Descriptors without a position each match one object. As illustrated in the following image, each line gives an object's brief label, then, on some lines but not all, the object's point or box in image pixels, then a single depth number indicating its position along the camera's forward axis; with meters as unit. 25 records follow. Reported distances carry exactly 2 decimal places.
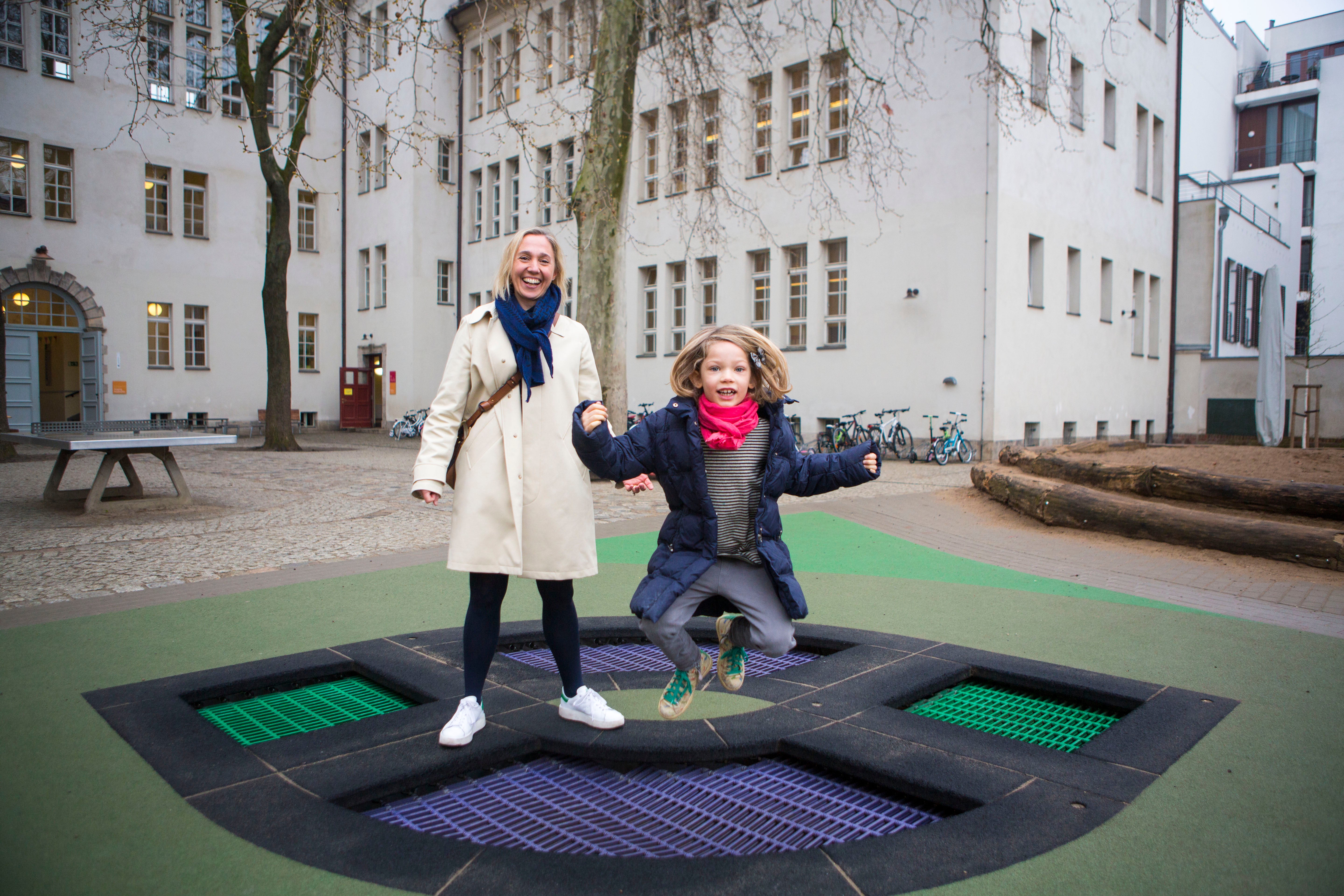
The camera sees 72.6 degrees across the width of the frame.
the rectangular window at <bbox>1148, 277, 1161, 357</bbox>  24.98
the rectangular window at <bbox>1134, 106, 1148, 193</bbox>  23.64
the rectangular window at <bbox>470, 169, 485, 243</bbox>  31.20
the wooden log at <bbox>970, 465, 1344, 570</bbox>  6.84
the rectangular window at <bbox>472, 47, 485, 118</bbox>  30.69
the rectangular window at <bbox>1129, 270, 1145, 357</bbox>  23.92
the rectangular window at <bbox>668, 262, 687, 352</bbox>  24.45
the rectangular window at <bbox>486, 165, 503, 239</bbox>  30.59
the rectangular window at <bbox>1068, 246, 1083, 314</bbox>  21.30
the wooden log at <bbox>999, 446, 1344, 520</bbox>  7.71
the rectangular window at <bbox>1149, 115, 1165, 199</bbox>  24.50
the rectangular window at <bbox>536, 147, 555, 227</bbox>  26.88
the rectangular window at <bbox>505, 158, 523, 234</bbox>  29.53
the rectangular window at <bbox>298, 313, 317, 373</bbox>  32.75
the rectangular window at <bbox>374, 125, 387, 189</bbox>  30.81
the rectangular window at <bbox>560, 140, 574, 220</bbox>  23.95
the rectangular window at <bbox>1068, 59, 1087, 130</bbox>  20.83
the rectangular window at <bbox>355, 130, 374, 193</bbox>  31.77
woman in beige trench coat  3.19
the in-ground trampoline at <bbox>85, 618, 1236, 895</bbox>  2.42
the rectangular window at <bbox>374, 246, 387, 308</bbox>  32.34
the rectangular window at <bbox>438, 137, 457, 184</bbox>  31.72
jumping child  3.17
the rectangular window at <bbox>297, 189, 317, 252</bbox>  32.47
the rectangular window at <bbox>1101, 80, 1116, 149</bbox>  22.33
